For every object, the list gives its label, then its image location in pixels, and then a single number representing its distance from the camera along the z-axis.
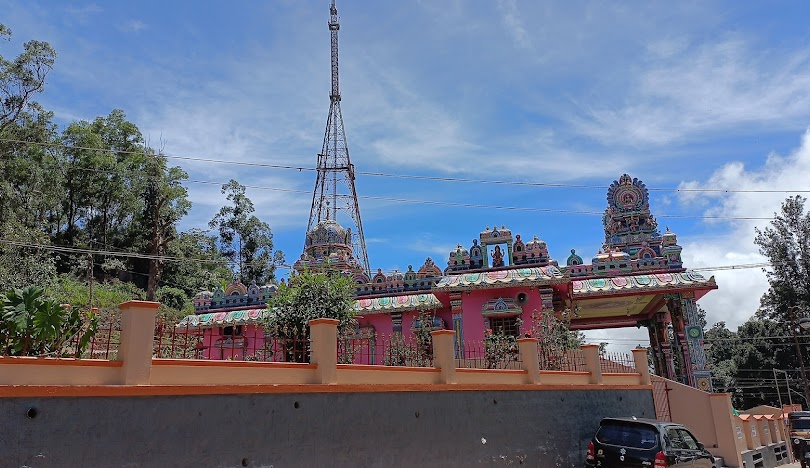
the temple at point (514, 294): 20.39
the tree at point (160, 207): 41.22
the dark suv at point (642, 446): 9.96
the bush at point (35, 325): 6.58
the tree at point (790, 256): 38.62
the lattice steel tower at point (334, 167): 37.12
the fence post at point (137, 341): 6.53
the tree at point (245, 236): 50.59
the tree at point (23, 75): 32.72
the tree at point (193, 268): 43.38
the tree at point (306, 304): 14.78
